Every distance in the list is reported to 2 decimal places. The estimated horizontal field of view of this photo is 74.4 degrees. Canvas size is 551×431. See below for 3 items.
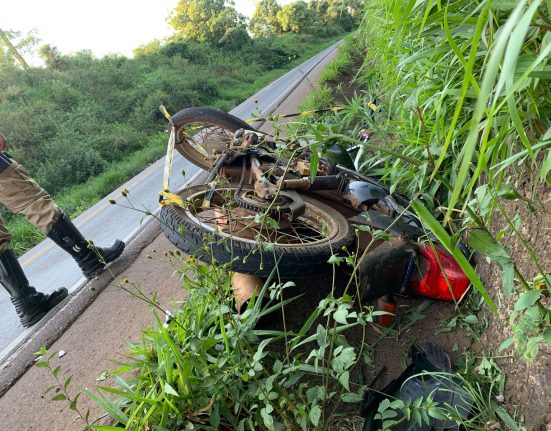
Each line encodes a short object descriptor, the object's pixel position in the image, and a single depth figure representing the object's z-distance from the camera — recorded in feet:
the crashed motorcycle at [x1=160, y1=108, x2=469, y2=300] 5.81
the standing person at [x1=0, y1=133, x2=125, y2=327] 9.08
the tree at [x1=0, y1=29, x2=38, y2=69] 57.73
